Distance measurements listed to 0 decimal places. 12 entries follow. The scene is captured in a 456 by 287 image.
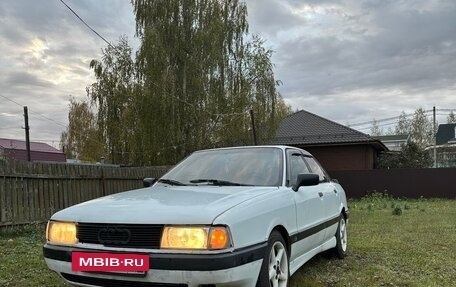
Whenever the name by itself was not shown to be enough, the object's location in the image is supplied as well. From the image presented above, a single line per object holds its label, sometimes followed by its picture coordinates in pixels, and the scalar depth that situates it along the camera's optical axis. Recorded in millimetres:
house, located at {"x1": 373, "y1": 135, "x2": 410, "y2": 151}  49038
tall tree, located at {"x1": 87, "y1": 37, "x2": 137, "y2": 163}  21094
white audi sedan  3225
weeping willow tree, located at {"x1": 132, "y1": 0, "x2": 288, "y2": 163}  19562
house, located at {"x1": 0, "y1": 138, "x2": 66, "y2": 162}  41956
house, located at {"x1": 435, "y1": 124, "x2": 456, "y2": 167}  40109
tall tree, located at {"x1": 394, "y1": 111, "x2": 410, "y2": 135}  64500
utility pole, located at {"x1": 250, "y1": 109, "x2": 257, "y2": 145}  18711
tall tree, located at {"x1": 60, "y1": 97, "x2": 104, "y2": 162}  43162
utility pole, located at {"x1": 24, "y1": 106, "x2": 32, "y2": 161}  27033
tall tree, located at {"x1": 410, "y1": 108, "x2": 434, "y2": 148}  61166
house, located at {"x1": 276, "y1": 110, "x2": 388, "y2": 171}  26656
